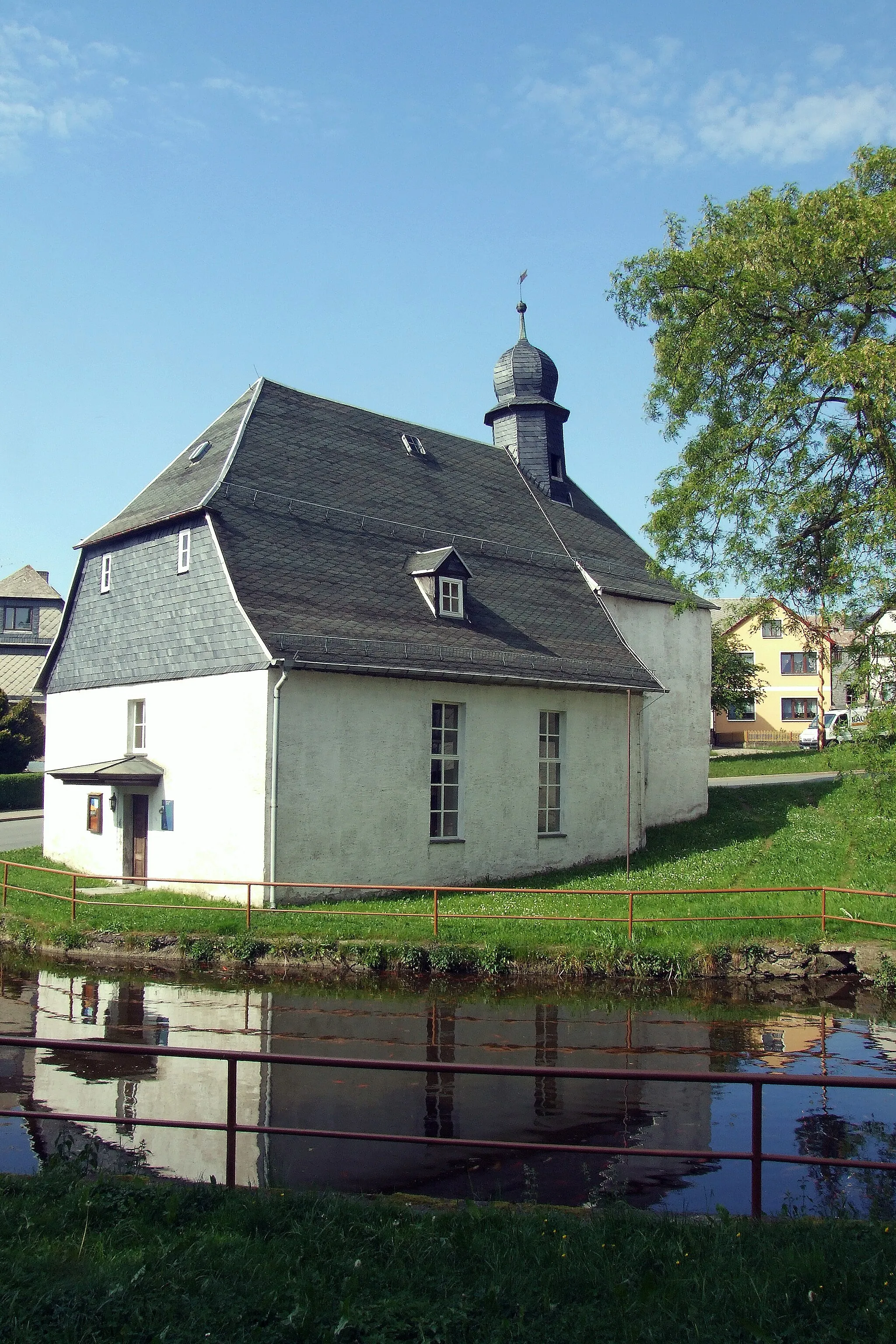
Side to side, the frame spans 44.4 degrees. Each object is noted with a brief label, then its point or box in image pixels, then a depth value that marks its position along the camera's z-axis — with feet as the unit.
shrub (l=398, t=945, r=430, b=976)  47.96
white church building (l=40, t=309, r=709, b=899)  58.23
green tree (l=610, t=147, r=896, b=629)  58.49
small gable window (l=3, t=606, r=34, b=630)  180.86
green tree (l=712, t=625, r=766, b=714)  158.81
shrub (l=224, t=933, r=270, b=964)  49.11
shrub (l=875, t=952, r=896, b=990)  45.16
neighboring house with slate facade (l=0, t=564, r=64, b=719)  179.32
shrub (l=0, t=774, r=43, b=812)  120.16
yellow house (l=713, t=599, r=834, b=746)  200.64
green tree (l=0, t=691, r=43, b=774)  130.31
